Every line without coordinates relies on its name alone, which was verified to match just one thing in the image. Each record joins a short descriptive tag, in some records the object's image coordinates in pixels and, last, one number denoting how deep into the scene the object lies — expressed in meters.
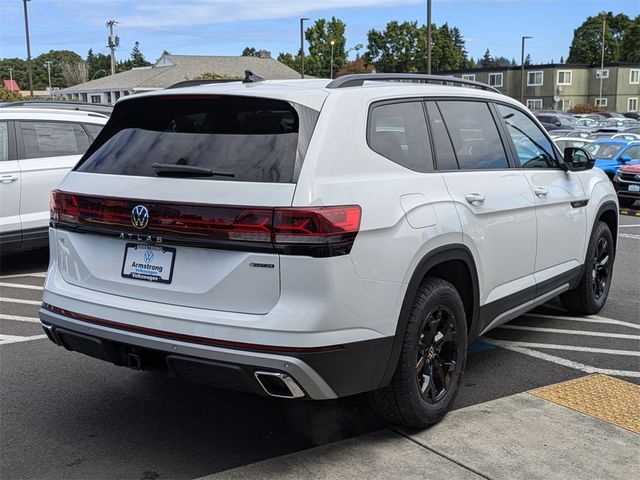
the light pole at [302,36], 42.26
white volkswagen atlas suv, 3.26
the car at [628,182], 15.73
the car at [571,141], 20.71
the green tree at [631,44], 92.62
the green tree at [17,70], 125.44
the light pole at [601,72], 73.09
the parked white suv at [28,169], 7.98
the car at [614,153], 17.48
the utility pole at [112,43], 65.25
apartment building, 74.00
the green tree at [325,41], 76.19
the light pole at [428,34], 26.73
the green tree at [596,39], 103.38
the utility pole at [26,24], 42.75
